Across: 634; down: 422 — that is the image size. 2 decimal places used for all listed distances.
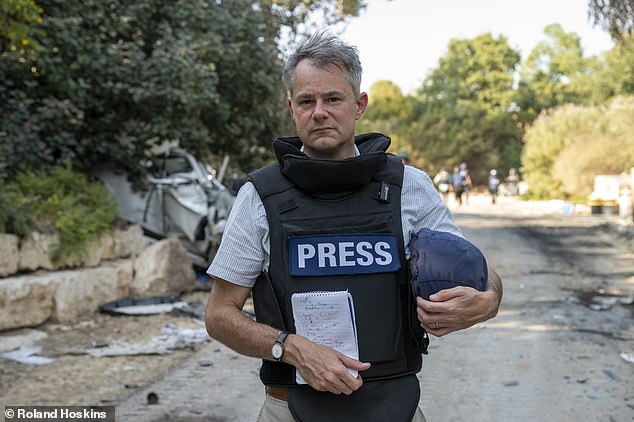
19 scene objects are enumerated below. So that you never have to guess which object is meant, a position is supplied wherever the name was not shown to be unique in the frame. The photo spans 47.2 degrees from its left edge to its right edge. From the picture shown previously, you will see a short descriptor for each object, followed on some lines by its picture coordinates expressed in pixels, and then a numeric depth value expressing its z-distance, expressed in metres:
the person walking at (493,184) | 31.53
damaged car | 10.84
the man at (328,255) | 2.01
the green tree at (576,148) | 27.91
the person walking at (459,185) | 27.48
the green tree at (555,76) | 56.19
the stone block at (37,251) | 7.51
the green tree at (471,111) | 50.62
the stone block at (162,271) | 9.17
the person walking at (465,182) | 29.12
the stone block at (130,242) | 9.40
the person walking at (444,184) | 33.78
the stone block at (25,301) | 6.93
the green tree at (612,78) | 46.88
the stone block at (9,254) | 7.15
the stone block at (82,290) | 7.71
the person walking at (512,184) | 38.25
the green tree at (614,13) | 8.74
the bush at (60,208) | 7.56
